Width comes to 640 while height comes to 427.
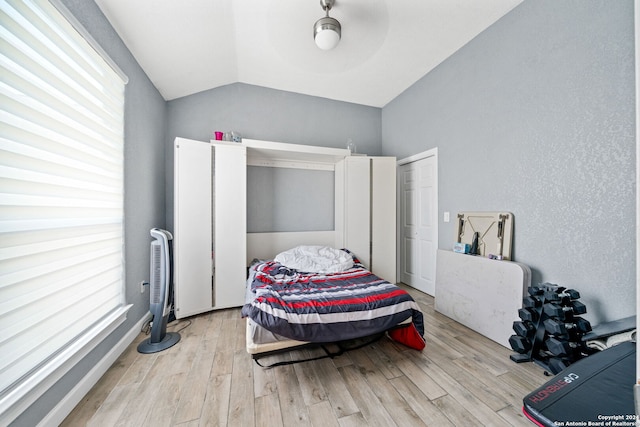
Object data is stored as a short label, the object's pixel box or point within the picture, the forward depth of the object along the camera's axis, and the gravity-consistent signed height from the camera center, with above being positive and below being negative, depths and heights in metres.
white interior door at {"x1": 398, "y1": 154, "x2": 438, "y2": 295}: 3.25 -0.16
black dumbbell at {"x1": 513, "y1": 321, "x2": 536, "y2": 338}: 1.82 -0.91
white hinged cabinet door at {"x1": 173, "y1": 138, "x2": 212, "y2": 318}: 2.60 -0.18
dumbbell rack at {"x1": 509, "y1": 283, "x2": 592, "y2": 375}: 1.62 -0.85
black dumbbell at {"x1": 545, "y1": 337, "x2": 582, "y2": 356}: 1.60 -0.93
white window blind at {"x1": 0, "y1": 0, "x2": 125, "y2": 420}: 1.08 +0.11
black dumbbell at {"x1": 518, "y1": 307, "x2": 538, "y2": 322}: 1.81 -0.79
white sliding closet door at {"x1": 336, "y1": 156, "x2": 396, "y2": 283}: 3.40 -0.01
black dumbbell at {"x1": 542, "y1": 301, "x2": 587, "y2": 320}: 1.64 -0.69
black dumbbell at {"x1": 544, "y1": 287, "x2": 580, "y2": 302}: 1.69 -0.61
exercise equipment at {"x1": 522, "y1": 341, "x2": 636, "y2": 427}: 0.61 -0.53
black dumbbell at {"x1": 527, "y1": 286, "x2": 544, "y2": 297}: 1.83 -0.61
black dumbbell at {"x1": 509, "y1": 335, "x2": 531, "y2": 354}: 1.85 -1.05
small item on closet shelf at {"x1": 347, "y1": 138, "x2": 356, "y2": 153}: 3.77 +1.06
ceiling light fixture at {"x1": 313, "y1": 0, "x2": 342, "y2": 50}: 2.12 +1.65
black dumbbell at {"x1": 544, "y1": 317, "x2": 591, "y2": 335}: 1.61 -0.79
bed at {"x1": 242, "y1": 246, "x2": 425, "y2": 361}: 1.69 -0.76
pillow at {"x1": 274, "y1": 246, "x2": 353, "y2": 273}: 2.72 -0.59
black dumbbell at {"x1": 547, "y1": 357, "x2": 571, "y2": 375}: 1.61 -1.05
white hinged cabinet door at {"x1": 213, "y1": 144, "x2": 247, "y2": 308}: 2.80 -0.16
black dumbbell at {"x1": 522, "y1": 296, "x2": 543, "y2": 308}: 1.80 -0.69
